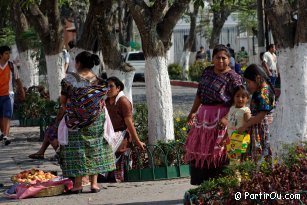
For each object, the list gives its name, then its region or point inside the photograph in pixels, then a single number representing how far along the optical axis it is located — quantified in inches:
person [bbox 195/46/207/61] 1729.8
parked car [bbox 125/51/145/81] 1685.5
